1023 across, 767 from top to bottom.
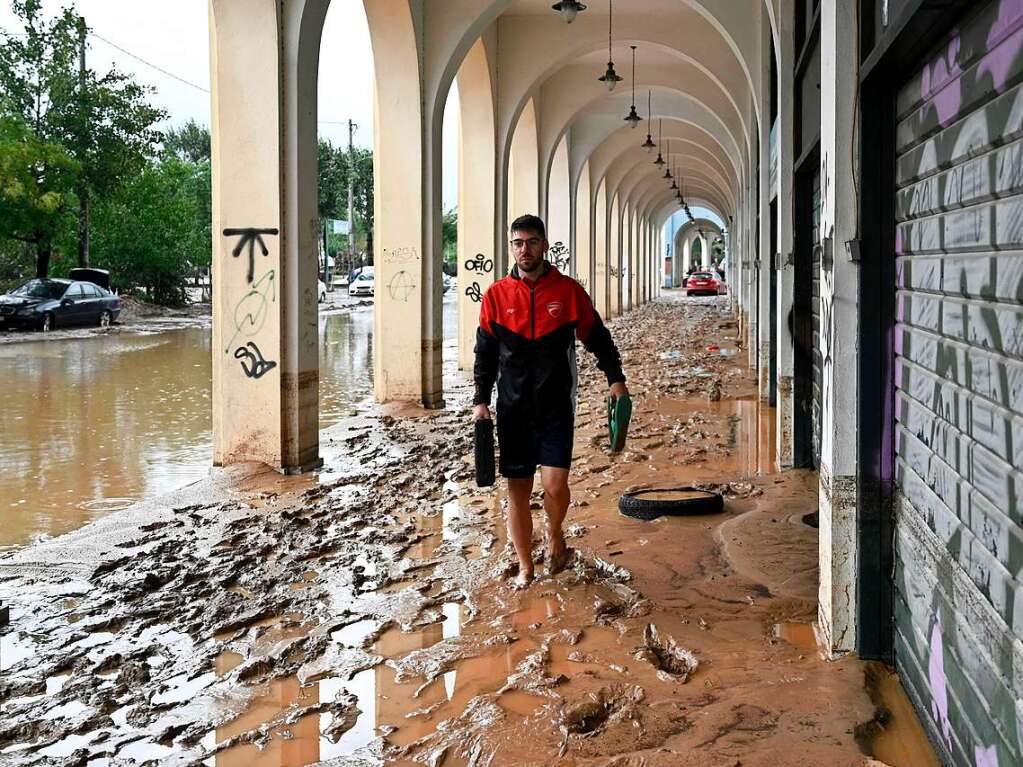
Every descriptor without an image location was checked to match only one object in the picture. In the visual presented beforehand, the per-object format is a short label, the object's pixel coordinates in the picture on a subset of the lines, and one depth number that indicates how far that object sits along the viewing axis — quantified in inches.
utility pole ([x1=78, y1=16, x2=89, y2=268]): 1143.6
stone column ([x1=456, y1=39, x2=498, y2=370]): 682.2
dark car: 1017.5
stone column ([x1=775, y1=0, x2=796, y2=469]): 357.4
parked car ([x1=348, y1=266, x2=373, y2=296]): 1914.4
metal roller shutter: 110.0
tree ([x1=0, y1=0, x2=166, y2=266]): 1128.8
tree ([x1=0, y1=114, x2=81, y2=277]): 1024.2
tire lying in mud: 283.4
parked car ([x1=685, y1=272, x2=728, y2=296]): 2404.0
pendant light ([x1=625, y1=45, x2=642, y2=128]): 850.1
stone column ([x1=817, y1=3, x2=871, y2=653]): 176.4
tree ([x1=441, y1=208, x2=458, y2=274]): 2815.0
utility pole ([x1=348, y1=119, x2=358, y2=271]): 2199.8
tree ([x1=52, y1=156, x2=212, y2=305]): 1413.6
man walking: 223.6
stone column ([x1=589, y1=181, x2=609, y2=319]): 1453.0
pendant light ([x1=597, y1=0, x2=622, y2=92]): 693.3
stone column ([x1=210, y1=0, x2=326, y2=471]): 357.7
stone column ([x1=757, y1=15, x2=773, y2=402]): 488.1
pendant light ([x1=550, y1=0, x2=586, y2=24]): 526.9
